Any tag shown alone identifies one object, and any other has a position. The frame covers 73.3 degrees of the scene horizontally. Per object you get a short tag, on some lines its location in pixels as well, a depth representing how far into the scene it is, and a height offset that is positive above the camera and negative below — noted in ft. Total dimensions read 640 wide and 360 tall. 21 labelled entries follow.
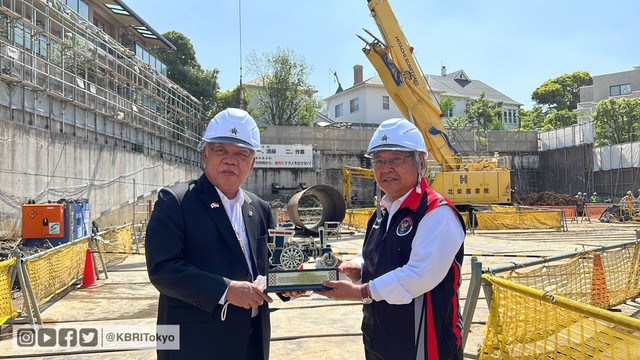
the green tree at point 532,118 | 170.19 +26.25
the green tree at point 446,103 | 149.79 +27.89
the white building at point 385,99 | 144.87 +31.26
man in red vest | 7.07 -1.42
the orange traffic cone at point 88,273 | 26.66 -5.47
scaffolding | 43.98 +13.81
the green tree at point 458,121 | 146.67 +21.33
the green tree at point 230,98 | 129.29 +26.34
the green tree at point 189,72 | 114.93 +30.66
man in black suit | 6.63 -1.17
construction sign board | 110.42 +7.14
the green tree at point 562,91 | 189.06 +40.48
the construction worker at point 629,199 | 75.31 -3.20
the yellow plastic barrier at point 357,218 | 67.41 -5.54
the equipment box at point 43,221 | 31.09 -2.57
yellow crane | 63.36 +10.19
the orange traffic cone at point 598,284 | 18.66 -4.51
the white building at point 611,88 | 156.15 +35.64
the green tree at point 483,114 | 146.35 +23.34
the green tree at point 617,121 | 122.21 +17.63
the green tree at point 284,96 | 135.33 +28.27
